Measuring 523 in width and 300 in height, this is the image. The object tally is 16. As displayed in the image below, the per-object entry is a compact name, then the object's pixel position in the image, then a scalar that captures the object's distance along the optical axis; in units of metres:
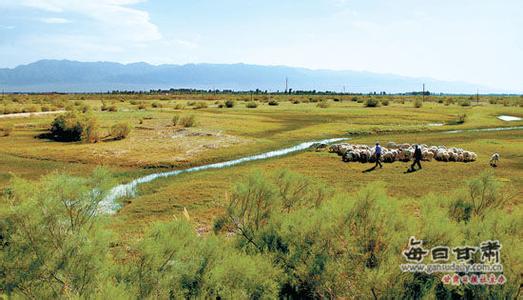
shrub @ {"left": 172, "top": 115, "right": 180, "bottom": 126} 48.47
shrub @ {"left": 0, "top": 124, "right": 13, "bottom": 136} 41.59
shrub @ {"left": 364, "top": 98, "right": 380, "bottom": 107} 84.31
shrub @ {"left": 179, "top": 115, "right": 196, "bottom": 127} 47.28
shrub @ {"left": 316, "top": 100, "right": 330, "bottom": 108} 80.85
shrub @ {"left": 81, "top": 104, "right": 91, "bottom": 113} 61.81
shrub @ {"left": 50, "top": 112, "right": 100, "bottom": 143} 38.69
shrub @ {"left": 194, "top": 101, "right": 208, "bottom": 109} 78.81
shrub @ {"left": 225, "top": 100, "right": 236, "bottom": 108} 82.44
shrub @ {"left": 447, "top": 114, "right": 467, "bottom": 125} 56.69
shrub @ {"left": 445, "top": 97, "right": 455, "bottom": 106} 96.55
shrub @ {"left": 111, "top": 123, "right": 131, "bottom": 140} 39.75
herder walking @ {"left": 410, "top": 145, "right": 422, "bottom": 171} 26.70
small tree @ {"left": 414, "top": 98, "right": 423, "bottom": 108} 82.49
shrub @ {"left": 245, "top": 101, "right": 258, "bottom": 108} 80.90
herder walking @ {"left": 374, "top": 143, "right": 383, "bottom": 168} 27.70
